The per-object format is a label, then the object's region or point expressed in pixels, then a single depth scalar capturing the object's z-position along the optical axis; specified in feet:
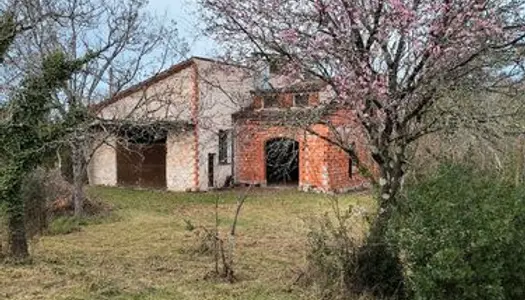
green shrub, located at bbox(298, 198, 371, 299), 23.85
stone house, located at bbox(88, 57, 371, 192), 76.18
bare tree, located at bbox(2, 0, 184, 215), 50.67
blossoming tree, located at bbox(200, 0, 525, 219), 20.33
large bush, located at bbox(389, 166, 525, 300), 17.31
